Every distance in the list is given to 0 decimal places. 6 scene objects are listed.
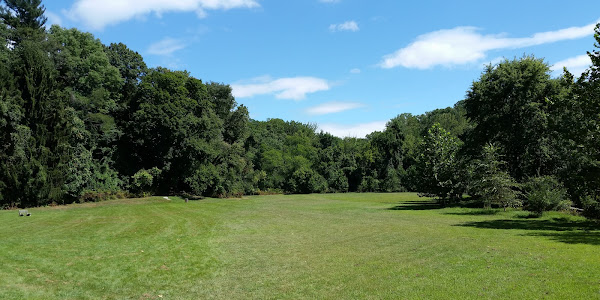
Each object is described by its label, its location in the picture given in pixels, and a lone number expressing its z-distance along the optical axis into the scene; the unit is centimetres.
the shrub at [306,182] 7381
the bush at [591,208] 2016
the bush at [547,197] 2281
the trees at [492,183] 2712
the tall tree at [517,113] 3328
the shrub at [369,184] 7931
